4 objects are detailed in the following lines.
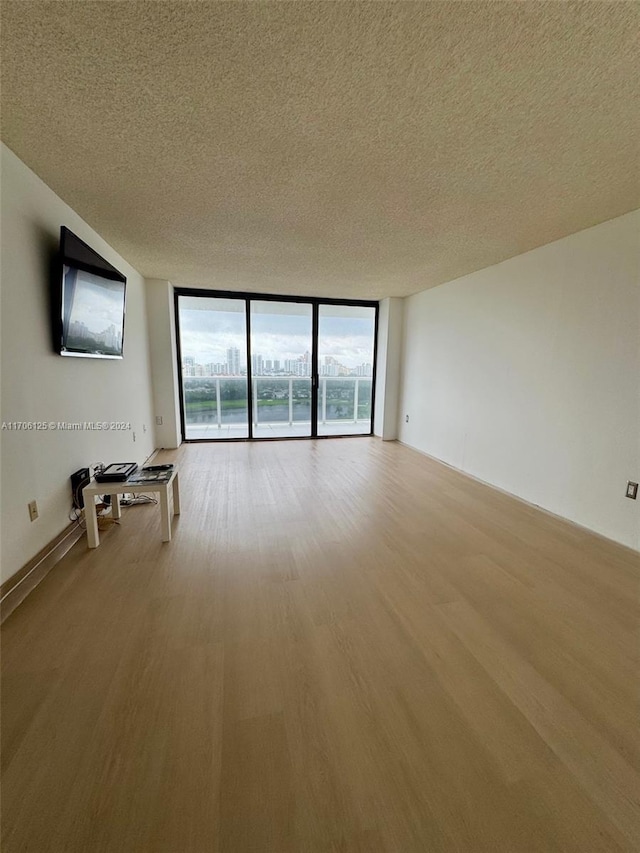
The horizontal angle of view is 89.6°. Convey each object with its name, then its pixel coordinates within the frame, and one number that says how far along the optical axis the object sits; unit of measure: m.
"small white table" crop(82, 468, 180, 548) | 2.10
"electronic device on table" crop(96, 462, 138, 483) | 2.20
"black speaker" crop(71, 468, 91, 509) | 2.25
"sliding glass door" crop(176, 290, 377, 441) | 4.92
